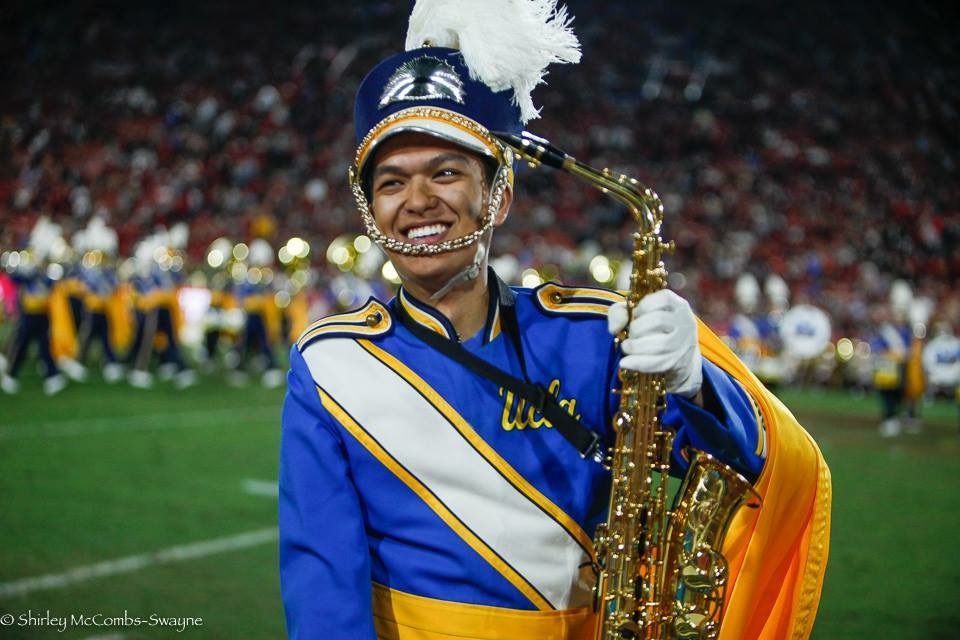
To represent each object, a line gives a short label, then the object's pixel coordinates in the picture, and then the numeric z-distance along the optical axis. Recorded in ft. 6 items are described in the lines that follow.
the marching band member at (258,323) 46.29
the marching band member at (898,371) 38.70
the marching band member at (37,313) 37.47
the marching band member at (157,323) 43.21
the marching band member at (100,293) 44.06
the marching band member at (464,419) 5.36
